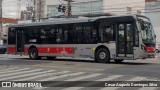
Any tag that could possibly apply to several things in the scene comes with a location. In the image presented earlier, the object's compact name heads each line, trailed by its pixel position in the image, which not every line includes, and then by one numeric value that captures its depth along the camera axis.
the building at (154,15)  73.51
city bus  21.92
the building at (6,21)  81.81
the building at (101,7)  67.06
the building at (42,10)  66.36
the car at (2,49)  47.43
